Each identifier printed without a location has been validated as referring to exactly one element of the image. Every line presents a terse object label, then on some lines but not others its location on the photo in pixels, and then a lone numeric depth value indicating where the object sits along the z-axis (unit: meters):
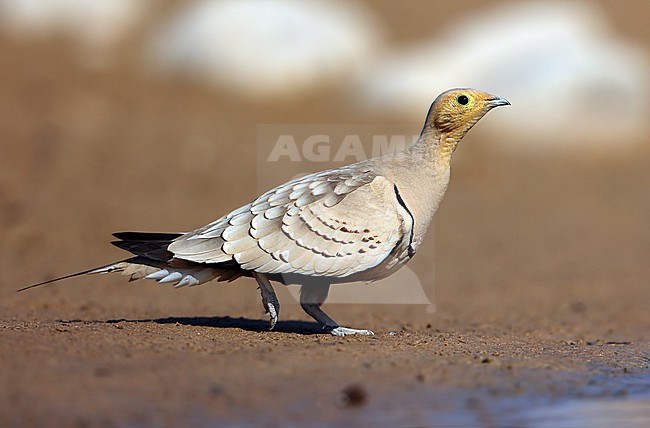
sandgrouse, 7.19
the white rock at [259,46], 22.14
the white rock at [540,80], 21.39
